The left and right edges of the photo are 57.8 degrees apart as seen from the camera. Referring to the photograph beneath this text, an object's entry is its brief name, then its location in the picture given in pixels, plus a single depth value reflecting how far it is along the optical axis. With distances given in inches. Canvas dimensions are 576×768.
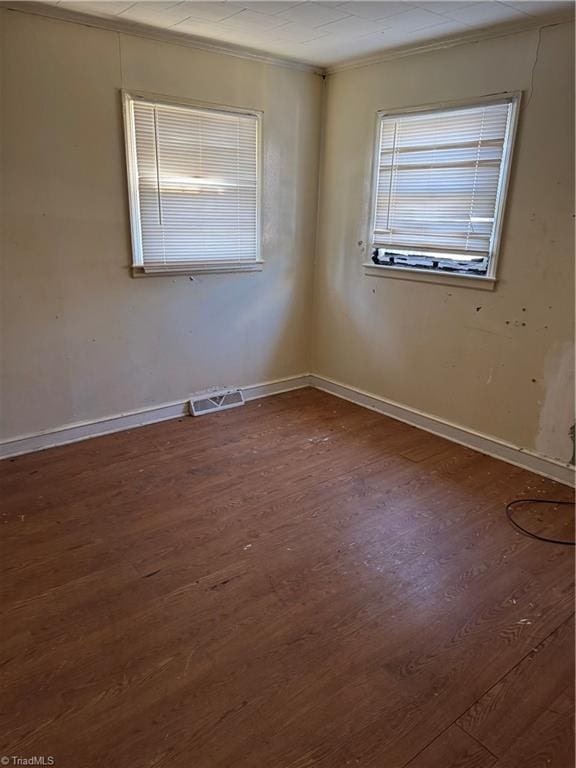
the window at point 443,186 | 122.6
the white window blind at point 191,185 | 130.6
